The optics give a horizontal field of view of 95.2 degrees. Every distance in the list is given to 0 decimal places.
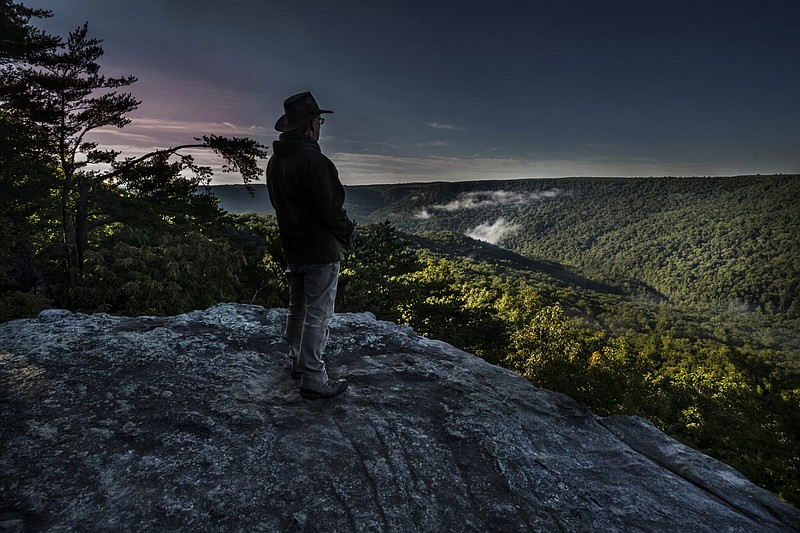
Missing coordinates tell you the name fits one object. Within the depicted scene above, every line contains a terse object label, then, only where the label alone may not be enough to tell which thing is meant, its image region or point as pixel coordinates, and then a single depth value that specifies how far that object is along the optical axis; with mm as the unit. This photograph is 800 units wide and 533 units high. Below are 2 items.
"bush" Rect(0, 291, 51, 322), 7164
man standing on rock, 3299
